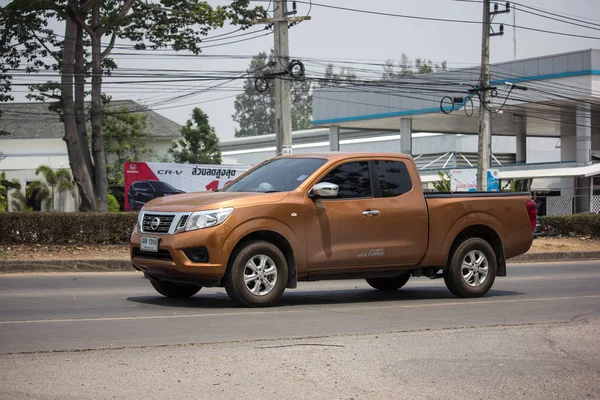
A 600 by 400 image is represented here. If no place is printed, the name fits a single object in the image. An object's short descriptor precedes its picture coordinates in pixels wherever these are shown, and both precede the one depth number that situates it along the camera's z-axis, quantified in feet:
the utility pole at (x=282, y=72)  81.87
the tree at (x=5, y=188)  126.33
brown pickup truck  31.83
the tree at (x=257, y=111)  390.83
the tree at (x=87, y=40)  88.89
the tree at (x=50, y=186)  146.92
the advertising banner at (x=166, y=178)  79.92
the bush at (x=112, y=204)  140.66
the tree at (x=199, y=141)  183.21
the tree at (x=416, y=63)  417.28
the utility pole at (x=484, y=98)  97.91
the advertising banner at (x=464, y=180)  98.12
